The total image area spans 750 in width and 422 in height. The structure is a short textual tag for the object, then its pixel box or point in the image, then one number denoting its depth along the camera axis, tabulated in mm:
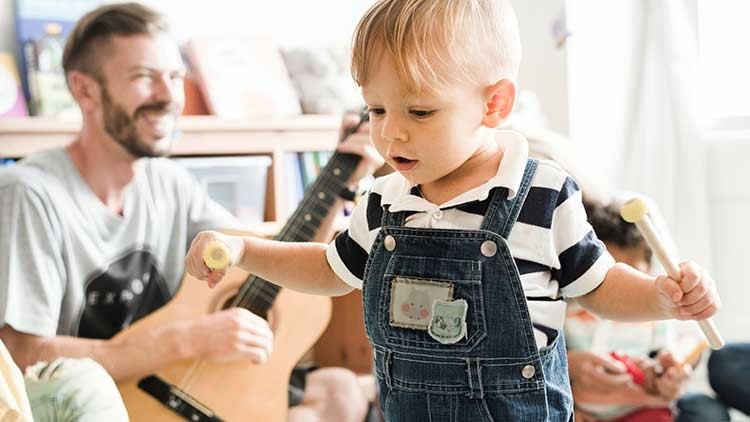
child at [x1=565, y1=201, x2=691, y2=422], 1846
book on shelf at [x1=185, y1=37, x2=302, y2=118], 2244
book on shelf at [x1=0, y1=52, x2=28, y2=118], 2080
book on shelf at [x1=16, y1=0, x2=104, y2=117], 2109
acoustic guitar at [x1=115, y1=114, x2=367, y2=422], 1690
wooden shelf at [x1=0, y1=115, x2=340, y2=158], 1975
